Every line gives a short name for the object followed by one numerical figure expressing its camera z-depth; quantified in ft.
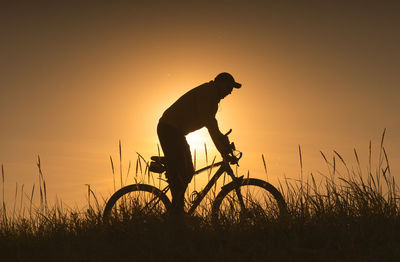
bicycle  18.48
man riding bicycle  21.63
